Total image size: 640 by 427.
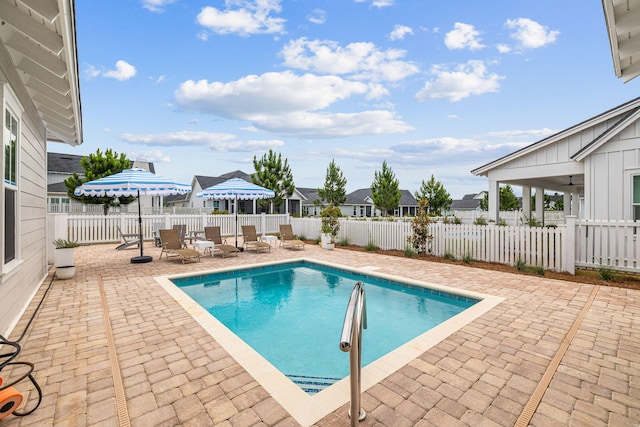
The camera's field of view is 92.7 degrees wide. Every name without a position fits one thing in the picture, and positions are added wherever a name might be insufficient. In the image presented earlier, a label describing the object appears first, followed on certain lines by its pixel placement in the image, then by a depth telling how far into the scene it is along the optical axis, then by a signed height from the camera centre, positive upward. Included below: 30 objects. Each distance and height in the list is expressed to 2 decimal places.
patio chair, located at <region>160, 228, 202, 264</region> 9.61 -1.09
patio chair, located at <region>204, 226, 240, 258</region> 11.14 -1.00
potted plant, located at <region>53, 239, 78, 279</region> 7.25 -1.16
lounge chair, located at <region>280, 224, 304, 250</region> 13.05 -1.22
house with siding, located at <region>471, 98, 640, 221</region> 8.38 +1.49
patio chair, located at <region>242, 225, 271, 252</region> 11.97 -1.17
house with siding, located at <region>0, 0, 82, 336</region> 3.20 +1.79
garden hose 2.34 -1.46
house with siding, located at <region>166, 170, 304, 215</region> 33.12 +1.09
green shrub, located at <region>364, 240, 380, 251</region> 12.01 -1.48
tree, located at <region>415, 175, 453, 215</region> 39.81 +1.91
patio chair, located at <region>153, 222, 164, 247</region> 12.45 -0.89
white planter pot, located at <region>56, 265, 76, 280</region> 7.23 -1.42
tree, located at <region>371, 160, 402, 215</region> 36.44 +2.32
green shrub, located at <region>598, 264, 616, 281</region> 7.12 -1.57
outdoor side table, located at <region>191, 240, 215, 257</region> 10.58 -1.14
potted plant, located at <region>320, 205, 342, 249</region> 13.02 -0.54
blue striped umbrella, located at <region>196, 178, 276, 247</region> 11.77 +0.75
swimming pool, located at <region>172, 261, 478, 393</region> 4.10 -1.96
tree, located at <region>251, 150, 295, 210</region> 27.89 +3.30
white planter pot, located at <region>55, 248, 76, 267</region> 7.30 -1.06
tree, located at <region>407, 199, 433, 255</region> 10.48 -0.86
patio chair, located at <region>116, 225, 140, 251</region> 11.55 -1.25
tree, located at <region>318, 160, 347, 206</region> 37.47 +3.13
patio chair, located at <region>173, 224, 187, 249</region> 12.10 -0.78
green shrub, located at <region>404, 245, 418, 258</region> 10.50 -1.52
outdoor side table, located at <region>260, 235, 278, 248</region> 12.63 -1.16
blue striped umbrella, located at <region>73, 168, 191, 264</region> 9.04 +0.79
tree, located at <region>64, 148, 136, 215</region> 22.48 +3.13
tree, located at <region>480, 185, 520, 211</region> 39.72 +1.15
